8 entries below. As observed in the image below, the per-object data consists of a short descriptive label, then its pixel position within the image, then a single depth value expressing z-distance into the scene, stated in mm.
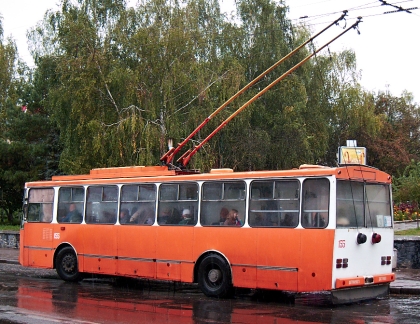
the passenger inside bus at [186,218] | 15258
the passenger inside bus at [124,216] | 16750
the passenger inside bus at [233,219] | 14383
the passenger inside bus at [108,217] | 17094
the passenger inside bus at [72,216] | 18031
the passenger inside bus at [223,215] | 14641
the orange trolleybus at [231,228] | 12977
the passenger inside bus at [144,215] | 16172
